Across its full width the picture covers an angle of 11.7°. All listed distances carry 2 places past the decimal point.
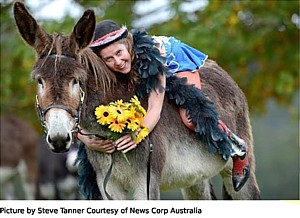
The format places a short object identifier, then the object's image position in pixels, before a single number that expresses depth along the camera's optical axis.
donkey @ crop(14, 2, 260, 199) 7.78
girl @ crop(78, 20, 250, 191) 8.58
